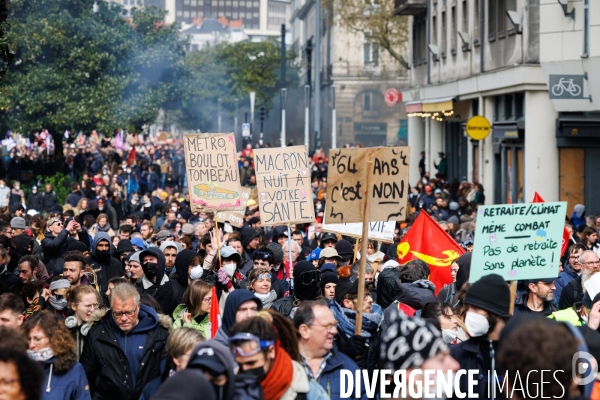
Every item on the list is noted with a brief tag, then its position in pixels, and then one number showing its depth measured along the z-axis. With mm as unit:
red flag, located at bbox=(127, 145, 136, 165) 46125
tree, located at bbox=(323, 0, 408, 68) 51812
